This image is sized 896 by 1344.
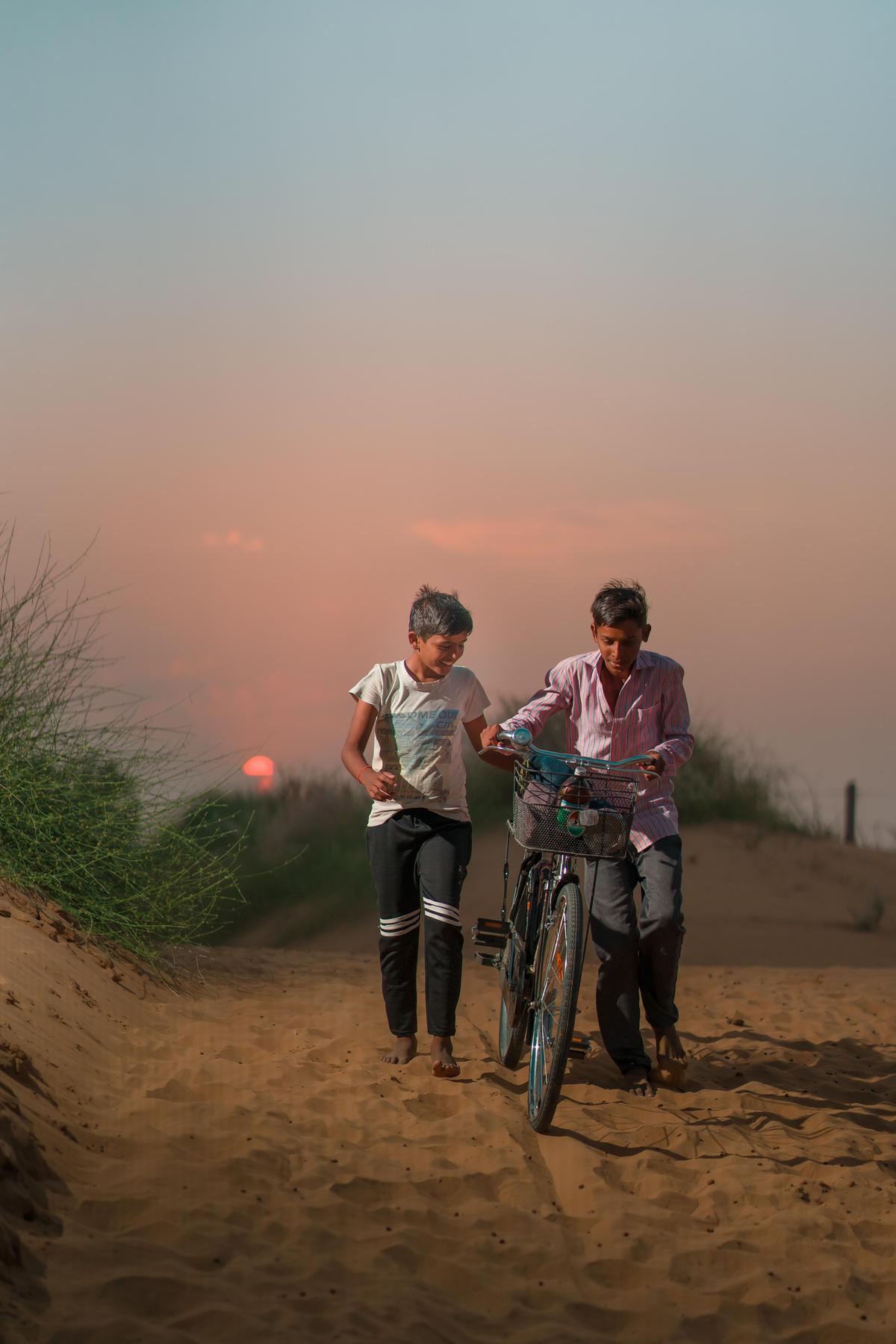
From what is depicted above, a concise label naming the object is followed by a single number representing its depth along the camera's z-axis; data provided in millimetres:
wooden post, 18297
